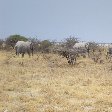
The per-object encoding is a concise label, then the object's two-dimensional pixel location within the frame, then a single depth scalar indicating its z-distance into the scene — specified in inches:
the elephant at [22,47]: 1696.2
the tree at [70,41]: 1711.6
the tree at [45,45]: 2152.6
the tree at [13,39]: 2492.6
